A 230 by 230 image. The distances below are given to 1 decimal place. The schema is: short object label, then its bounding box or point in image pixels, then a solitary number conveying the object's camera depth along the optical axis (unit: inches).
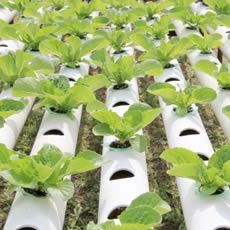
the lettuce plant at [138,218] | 42.6
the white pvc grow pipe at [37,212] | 47.3
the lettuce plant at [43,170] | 48.5
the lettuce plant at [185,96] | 64.9
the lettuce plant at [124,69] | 72.3
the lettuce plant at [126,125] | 58.1
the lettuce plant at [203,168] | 49.1
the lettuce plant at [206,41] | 84.0
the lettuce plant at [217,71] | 70.4
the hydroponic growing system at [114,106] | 49.0
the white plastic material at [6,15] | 106.4
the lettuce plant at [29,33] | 86.8
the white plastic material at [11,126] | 63.3
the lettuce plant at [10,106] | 64.4
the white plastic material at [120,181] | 50.9
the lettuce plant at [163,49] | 79.8
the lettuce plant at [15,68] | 72.7
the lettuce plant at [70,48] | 78.7
